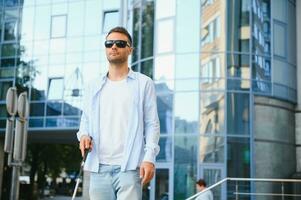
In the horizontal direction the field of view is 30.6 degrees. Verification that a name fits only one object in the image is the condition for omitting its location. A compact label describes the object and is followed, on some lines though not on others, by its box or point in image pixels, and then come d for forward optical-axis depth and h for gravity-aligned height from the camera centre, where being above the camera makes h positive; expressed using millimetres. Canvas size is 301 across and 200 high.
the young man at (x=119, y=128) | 3375 +211
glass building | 19656 +2848
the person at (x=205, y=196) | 11469 -676
